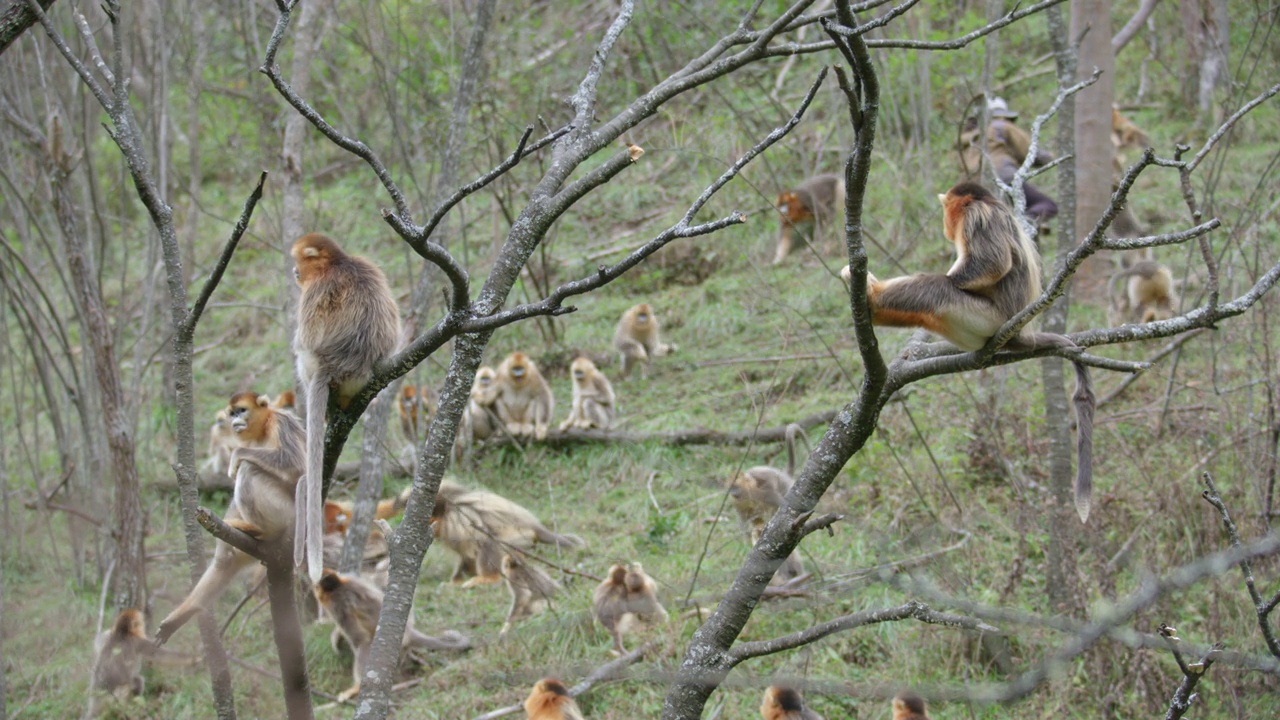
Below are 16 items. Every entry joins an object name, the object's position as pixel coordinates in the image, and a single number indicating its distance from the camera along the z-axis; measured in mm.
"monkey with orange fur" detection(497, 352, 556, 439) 20750
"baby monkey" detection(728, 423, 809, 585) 14734
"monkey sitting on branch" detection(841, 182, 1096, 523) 8375
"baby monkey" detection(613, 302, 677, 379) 22344
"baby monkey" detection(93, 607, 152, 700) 13695
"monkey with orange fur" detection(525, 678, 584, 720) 11016
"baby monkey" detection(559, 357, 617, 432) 20219
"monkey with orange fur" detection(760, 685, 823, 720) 10437
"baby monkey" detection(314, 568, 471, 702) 13609
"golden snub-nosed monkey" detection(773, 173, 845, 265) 23594
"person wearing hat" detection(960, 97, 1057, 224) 22172
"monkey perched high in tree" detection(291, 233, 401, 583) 9500
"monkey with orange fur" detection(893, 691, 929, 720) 9984
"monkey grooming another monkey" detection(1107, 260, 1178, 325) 17734
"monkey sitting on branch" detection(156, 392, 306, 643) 9570
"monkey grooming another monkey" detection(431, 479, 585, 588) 16562
